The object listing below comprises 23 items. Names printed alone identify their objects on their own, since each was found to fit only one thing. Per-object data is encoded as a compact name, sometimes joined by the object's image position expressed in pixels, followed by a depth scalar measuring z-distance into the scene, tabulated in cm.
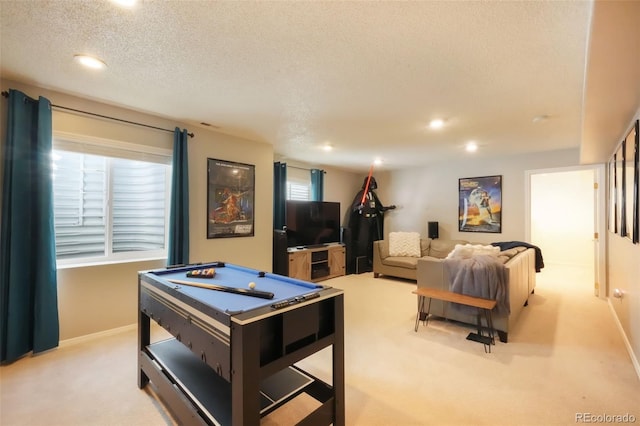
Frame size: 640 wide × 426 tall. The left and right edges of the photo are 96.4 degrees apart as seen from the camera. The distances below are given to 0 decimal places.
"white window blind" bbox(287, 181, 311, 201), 573
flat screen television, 518
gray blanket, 279
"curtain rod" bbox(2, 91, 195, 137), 240
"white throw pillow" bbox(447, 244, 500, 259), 339
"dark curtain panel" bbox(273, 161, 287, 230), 513
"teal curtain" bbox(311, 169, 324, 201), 601
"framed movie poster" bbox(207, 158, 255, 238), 377
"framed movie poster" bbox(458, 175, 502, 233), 531
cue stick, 166
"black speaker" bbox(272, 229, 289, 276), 475
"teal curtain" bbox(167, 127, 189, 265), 330
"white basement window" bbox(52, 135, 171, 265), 281
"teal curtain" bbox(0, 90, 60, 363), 237
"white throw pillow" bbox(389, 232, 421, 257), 564
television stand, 499
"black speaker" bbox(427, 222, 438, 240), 596
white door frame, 416
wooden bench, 270
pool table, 129
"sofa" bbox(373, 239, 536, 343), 283
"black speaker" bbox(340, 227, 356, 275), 599
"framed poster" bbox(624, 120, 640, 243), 224
